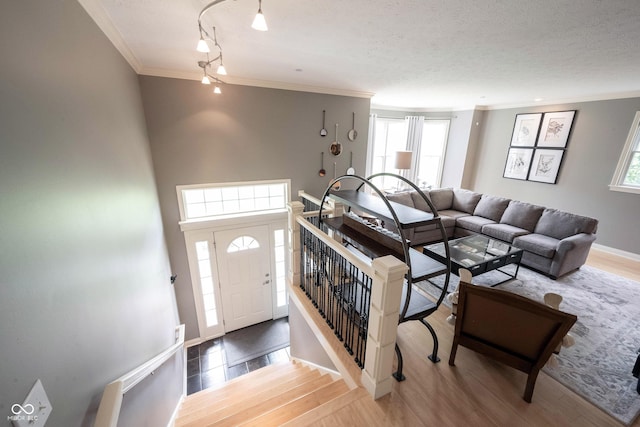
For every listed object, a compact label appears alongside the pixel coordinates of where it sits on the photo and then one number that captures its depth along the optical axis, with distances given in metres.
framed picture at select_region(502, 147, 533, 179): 5.51
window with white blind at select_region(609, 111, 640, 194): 4.21
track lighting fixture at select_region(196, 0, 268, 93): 1.17
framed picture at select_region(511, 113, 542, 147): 5.30
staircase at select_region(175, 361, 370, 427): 1.81
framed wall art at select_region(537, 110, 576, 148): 4.89
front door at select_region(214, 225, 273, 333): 3.94
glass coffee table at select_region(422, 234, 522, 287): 3.32
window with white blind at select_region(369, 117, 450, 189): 6.41
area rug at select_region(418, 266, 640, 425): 2.00
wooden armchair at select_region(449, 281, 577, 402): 1.58
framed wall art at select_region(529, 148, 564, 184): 5.09
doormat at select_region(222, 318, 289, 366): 3.86
